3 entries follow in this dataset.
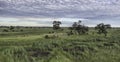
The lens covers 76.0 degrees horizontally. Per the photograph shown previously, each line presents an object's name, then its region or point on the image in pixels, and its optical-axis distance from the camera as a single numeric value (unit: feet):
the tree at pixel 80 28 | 128.00
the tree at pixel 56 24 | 168.92
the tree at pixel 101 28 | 116.22
